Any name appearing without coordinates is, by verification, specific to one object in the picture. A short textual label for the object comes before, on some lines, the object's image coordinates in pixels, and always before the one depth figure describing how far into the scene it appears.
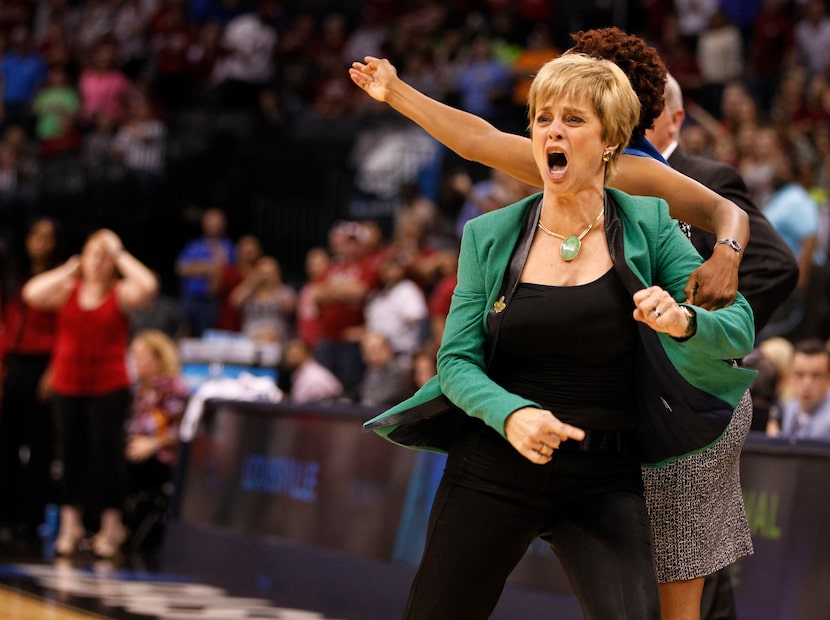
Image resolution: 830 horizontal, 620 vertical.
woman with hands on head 18.50
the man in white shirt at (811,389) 13.90
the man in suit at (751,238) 8.37
